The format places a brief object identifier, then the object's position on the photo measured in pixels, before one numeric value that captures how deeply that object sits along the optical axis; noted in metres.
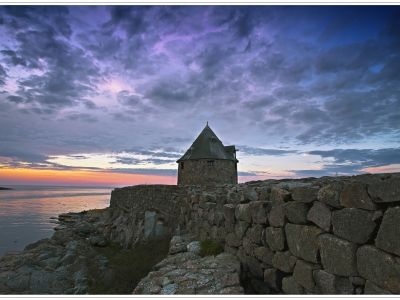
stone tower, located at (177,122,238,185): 33.72
